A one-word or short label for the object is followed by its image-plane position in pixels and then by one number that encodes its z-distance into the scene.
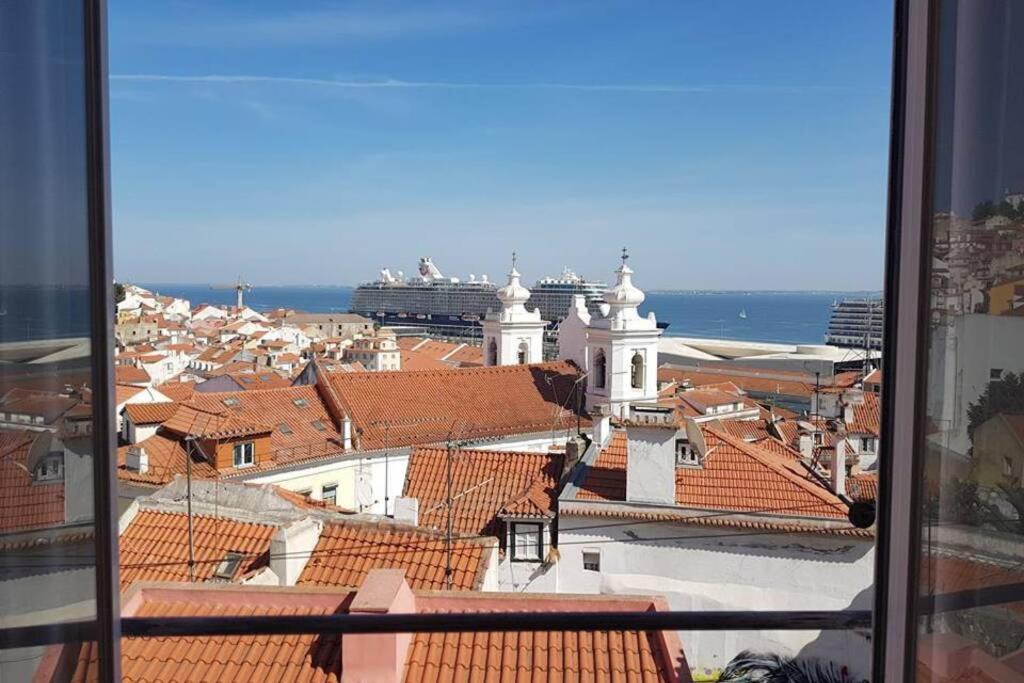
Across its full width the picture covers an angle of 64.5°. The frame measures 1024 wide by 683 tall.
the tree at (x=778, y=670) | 2.85
